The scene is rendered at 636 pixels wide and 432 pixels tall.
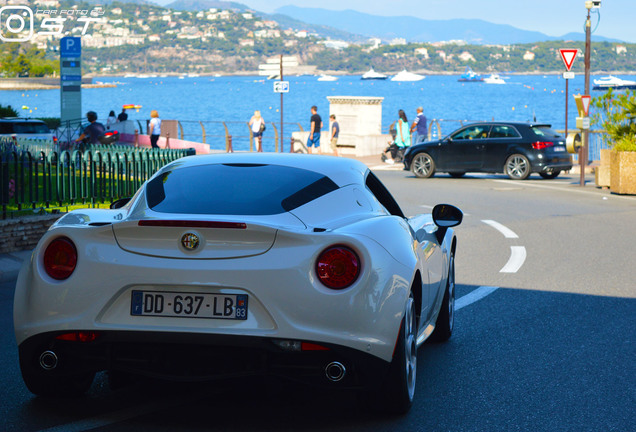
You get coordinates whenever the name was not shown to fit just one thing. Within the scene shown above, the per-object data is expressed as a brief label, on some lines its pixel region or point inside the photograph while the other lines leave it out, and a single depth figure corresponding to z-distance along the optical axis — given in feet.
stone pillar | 118.62
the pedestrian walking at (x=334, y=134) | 112.06
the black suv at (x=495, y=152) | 83.92
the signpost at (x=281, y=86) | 113.60
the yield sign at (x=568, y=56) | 87.04
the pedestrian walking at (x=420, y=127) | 105.81
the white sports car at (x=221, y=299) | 14.69
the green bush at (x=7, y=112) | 106.22
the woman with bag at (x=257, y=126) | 111.86
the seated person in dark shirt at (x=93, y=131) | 82.84
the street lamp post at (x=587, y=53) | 85.35
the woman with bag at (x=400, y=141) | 108.99
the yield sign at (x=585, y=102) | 76.13
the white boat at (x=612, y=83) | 574.97
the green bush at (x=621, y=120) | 68.44
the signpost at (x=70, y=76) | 103.60
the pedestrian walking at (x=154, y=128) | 96.32
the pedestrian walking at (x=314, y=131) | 109.19
